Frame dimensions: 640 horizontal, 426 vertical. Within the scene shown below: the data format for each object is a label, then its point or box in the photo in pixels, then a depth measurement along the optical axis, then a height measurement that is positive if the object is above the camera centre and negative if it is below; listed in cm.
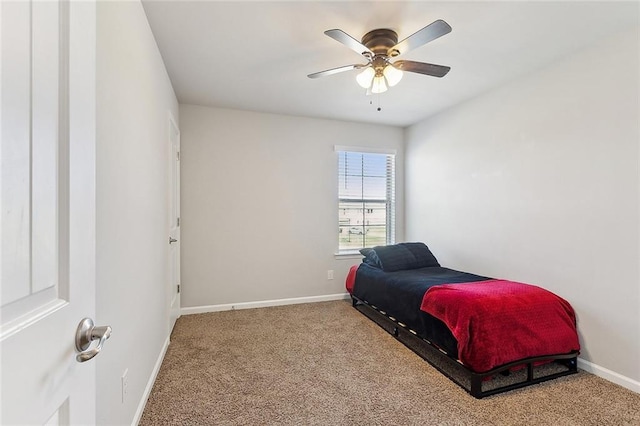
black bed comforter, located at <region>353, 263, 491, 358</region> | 230 -80
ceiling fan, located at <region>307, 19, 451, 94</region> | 189 +103
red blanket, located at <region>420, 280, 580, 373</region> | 198 -76
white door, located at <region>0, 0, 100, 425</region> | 45 +0
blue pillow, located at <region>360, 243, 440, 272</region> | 338 -53
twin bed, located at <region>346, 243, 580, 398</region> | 199 -85
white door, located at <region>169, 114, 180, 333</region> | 291 -14
